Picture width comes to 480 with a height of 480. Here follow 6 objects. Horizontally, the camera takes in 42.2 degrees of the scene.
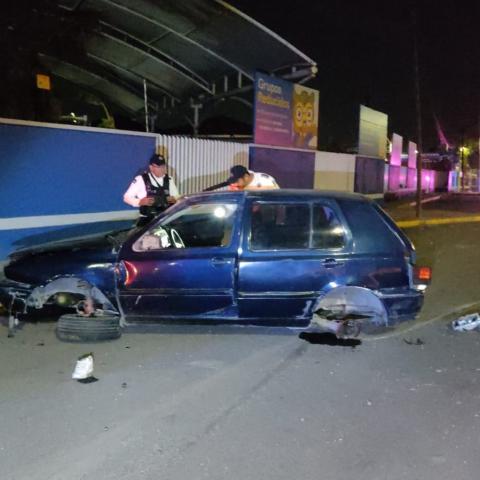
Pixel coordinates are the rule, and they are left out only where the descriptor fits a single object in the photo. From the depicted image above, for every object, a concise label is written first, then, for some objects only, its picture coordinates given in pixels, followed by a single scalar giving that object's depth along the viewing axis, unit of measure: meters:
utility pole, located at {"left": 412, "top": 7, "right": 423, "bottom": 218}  19.41
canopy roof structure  13.63
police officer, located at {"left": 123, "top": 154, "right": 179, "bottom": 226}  7.59
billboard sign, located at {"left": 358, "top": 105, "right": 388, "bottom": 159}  22.66
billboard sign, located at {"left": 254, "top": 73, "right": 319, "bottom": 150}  14.97
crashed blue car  5.73
